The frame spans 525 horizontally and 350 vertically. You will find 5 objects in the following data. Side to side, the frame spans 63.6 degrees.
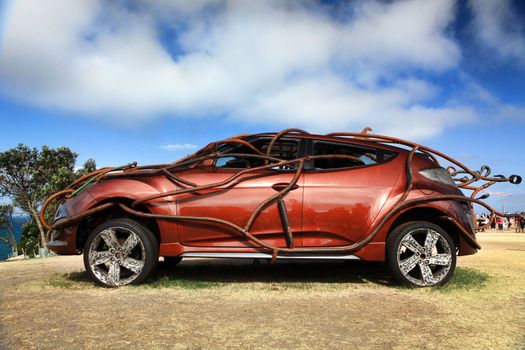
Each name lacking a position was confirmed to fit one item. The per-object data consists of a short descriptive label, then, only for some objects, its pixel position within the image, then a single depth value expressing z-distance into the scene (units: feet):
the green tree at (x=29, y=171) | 96.58
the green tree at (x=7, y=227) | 105.91
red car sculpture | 14.47
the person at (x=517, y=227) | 95.09
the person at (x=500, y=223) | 110.52
